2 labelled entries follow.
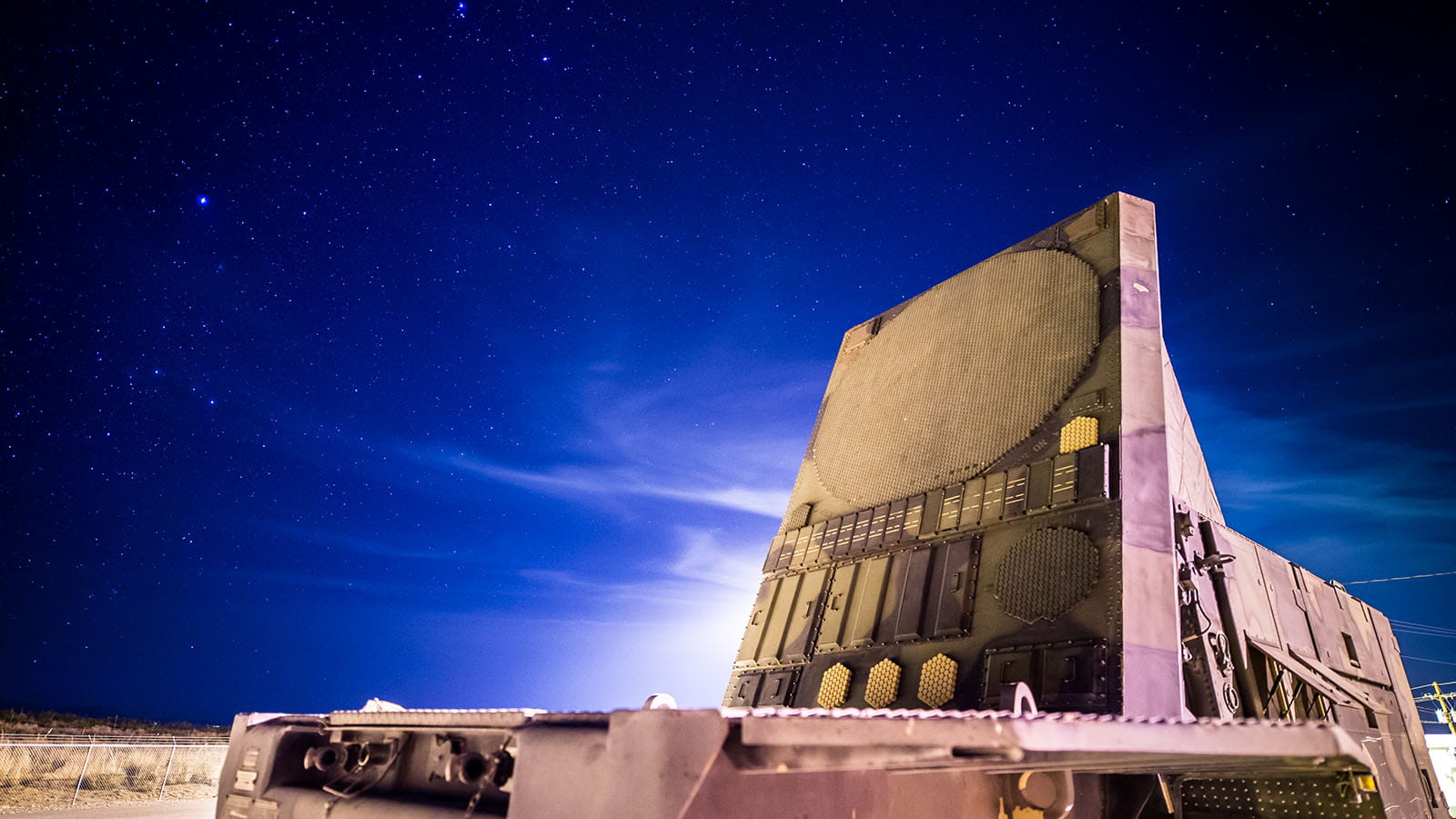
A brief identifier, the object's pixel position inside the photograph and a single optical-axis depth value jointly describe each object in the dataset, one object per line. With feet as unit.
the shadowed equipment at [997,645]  6.05
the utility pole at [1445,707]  63.72
